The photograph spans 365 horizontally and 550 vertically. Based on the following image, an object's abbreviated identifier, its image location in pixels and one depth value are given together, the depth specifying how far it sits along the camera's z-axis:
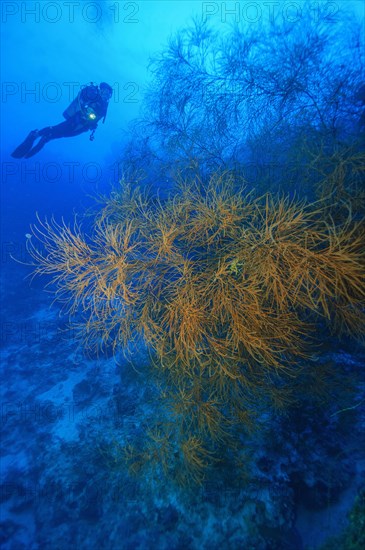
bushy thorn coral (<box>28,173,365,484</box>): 2.98
